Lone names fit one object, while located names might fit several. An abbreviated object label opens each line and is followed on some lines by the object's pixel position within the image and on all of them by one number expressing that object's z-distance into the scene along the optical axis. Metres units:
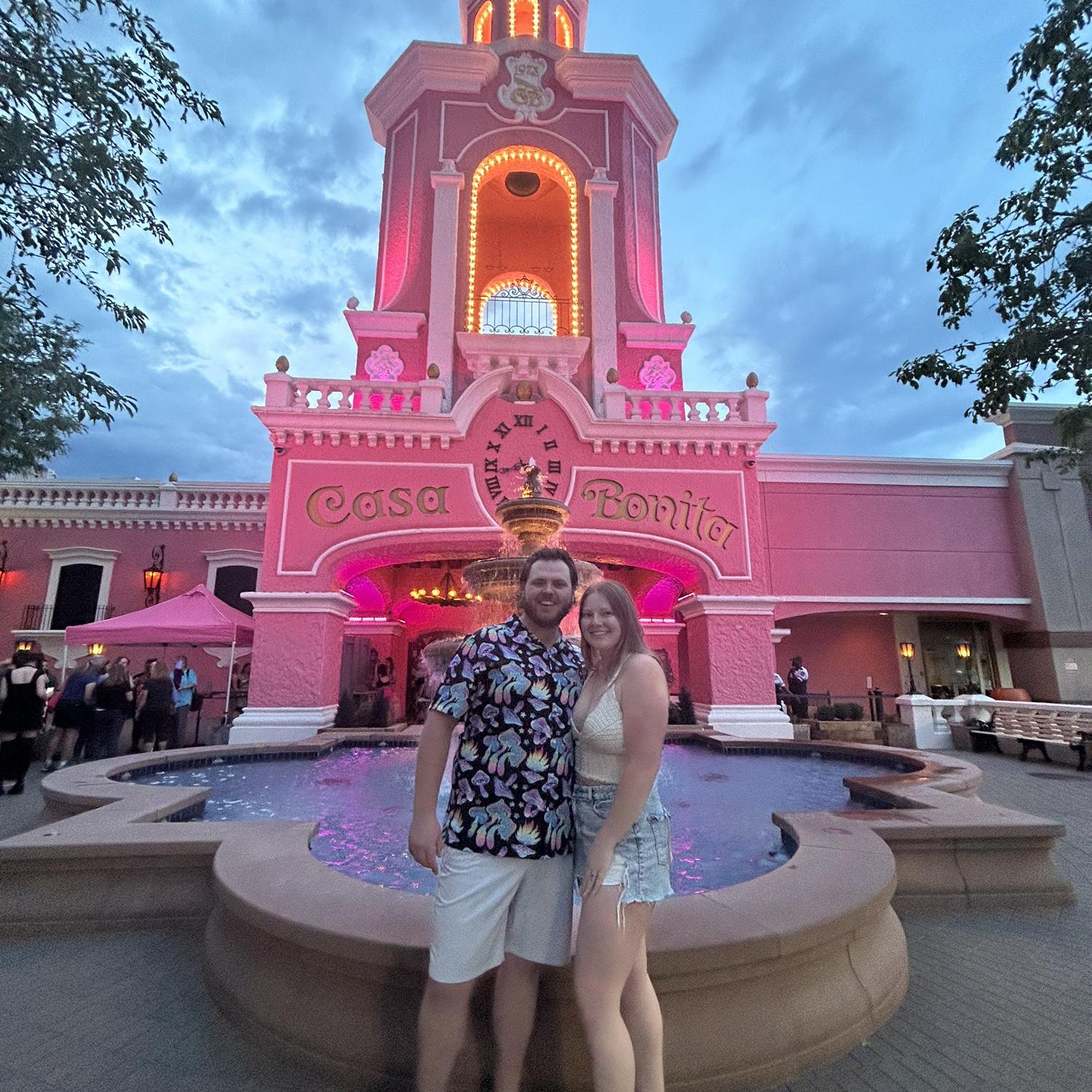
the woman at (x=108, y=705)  8.38
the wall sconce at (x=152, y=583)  14.93
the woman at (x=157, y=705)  8.91
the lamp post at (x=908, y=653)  15.58
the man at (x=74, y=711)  8.38
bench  8.41
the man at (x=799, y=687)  12.79
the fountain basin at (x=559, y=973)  1.92
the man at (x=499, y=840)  1.62
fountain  7.42
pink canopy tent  9.67
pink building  10.80
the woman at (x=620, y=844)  1.52
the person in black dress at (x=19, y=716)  6.54
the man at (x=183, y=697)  10.06
